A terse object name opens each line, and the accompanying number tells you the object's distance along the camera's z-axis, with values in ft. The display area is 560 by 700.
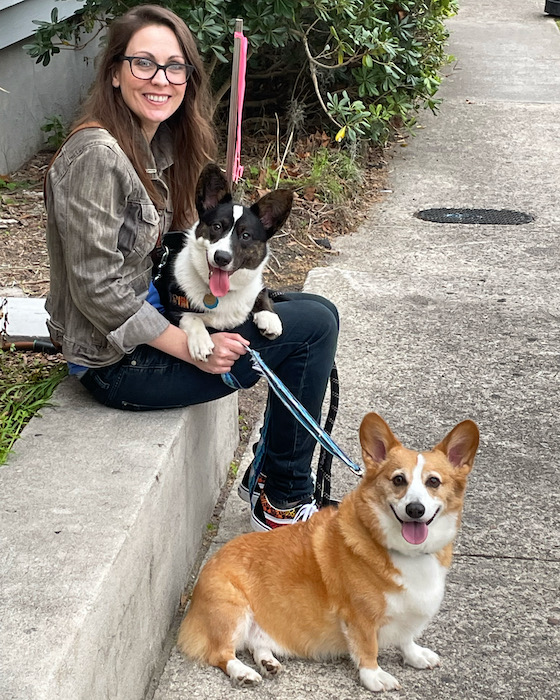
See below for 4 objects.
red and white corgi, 8.82
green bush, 20.16
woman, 9.50
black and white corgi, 10.16
